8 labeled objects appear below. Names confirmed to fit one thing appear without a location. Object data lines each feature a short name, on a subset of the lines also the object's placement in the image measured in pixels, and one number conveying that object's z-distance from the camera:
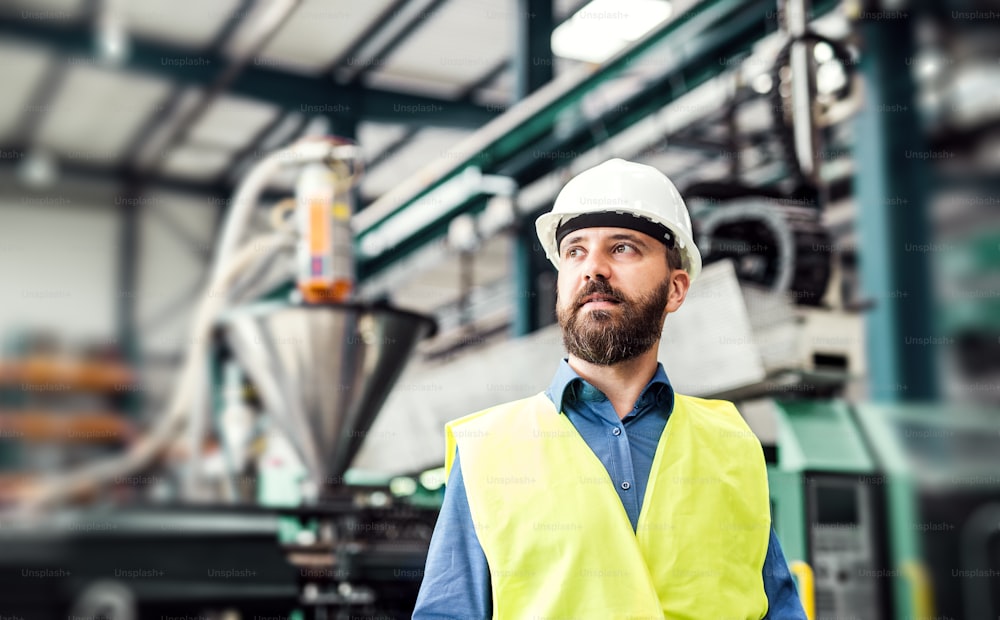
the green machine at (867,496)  3.70
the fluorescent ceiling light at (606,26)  5.18
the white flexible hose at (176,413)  5.75
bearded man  1.56
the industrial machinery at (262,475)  3.79
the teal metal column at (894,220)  4.88
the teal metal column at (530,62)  6.30
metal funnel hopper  5.09
